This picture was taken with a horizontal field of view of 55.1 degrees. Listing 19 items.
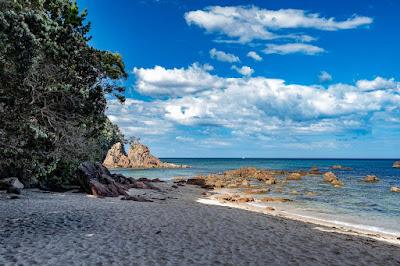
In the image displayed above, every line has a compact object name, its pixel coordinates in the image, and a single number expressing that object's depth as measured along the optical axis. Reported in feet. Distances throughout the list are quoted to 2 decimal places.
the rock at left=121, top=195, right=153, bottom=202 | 89.99
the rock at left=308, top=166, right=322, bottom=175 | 293.45
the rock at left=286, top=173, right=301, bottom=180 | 226.36
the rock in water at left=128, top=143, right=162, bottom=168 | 469.61
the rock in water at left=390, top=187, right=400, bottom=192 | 156.33
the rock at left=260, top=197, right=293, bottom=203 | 120.37
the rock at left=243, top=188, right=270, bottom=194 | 145.39
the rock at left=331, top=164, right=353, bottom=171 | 417.51
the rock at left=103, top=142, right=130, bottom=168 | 461.37
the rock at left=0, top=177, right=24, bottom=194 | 81.61
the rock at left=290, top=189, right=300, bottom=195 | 142.50
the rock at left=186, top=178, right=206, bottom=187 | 182.54
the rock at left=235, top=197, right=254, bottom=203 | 115.12
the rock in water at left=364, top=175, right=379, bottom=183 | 216.95
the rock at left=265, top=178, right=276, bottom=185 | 190.27
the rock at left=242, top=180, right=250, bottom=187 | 174.29
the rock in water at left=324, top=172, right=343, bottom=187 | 186.12
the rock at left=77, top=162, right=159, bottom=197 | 95.61
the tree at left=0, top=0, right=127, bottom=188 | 37.73
